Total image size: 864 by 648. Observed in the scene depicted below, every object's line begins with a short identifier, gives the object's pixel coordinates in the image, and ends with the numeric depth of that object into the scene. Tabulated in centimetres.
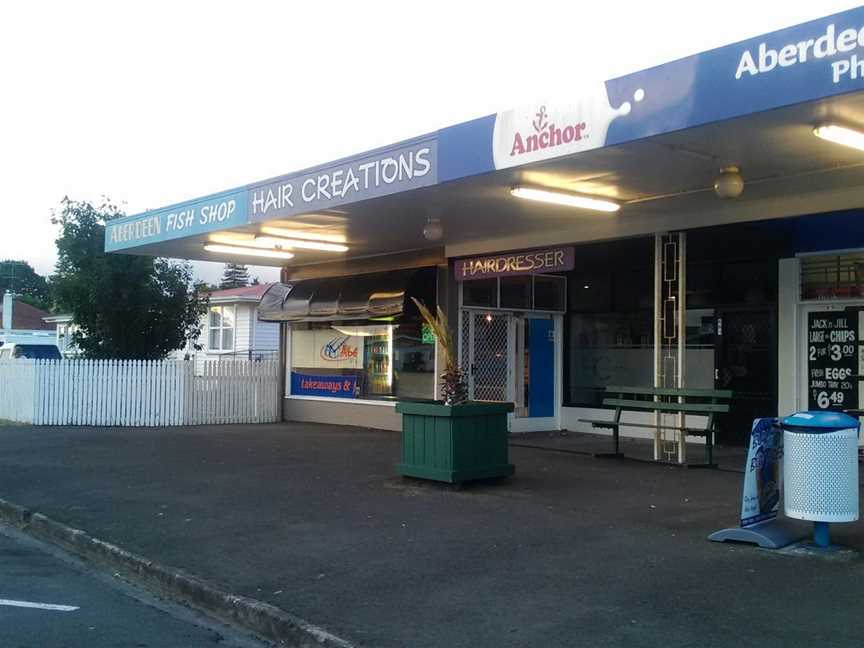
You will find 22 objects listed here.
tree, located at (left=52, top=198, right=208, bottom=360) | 1988
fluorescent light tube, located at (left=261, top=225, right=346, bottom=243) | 1498
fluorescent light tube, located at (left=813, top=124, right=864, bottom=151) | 819
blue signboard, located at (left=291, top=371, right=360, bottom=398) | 1844
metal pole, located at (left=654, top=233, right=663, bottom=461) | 1226
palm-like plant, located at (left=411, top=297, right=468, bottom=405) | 1041
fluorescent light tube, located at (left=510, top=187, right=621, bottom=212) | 1117
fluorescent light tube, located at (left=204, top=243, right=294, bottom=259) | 1680
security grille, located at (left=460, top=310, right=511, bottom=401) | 1647
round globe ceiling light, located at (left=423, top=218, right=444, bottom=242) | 1388
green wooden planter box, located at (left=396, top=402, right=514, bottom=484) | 1010
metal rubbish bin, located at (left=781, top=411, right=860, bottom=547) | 682
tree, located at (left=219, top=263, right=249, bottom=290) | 10900
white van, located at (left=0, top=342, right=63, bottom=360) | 2570
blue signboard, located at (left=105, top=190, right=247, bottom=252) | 1414
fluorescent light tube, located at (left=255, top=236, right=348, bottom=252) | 1596
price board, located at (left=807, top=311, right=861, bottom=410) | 1235
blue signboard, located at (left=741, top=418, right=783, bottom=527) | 726
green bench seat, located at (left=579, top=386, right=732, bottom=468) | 1134
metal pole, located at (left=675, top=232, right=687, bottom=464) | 1195
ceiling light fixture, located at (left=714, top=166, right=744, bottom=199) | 1034
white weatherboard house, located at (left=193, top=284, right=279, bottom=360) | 3188
